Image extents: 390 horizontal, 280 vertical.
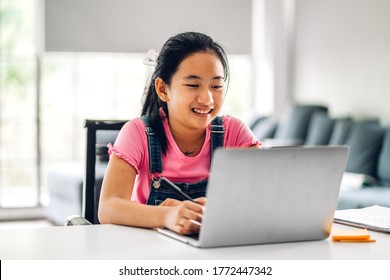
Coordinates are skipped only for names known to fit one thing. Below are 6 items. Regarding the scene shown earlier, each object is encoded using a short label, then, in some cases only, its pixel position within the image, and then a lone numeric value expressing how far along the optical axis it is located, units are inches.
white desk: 75.4
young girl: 95.8
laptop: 74.8
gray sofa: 194.7
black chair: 107.1
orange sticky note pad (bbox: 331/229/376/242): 82.0
